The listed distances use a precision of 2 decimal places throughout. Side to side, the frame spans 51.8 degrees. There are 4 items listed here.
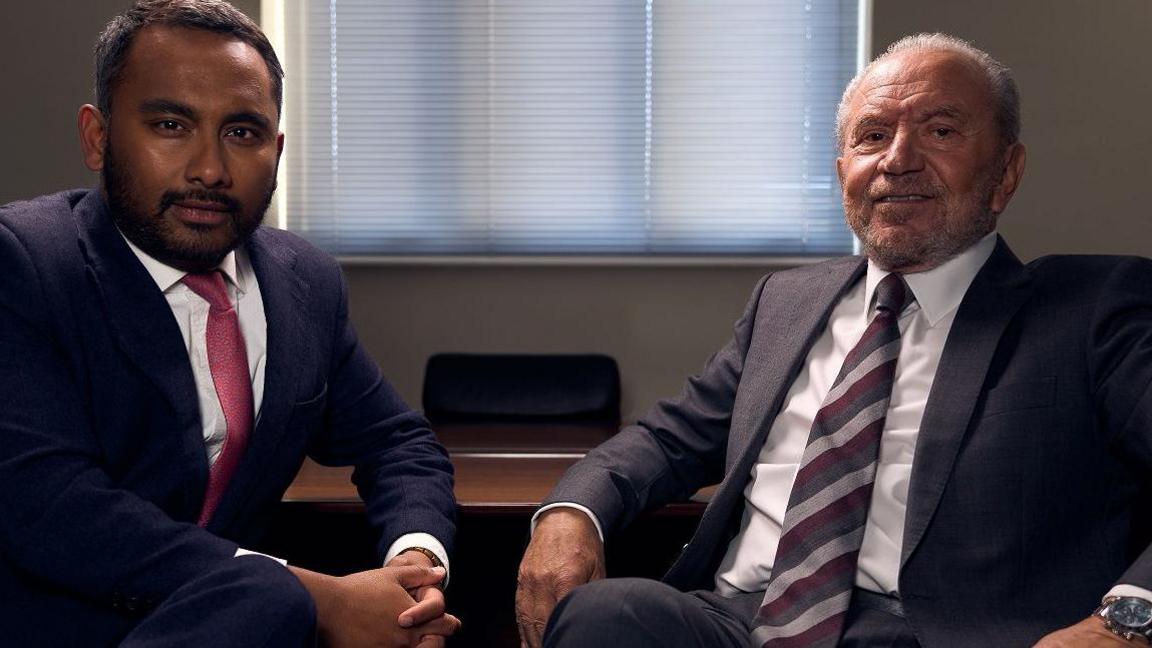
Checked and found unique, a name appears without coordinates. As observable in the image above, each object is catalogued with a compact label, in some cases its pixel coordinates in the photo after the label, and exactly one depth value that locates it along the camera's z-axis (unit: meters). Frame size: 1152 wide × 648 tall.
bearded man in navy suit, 1.55
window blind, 4.16
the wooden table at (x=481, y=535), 2.02
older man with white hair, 1.66
